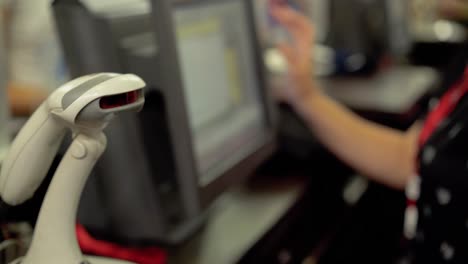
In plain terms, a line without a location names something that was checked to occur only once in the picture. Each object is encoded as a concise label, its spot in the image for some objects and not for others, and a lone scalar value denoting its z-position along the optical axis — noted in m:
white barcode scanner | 0.45
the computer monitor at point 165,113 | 0.65
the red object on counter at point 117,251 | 0.64
